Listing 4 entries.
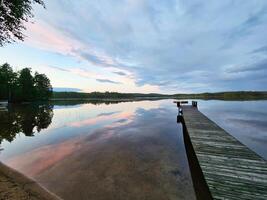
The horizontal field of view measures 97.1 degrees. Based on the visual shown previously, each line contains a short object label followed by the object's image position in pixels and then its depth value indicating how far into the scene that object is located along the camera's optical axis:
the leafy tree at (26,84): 41.97
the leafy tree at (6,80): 36.76
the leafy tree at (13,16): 5.83
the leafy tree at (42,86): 48.48
